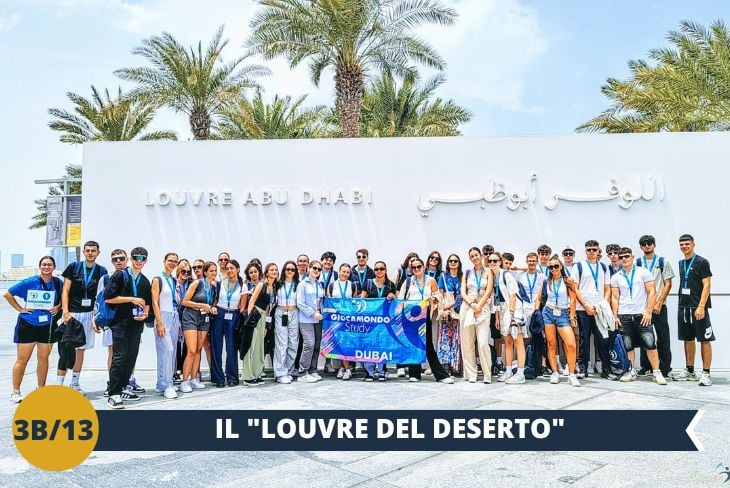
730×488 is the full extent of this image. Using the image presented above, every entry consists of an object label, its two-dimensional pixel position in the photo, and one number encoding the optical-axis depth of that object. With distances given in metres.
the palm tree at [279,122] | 20.05
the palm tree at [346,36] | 14.46
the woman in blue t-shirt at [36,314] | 5.99
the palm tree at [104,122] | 19.78
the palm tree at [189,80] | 17.25
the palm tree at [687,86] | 13.59
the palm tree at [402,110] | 20.53
